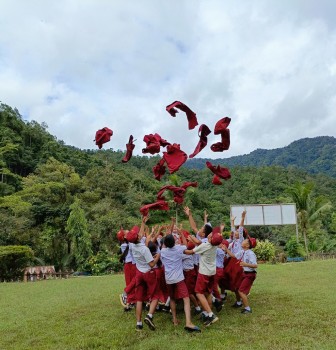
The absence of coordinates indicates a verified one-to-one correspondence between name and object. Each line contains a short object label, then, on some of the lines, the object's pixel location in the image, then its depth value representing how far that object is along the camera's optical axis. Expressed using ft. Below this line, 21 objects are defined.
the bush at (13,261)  64.54
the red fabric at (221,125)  19.12
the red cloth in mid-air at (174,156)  18.80
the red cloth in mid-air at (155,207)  20.38
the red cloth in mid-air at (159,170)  21.41
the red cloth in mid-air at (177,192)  20.53
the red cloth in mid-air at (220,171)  20.58
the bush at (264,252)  76.43
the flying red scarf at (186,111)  18.71
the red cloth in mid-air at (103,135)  20.63
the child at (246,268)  23.06
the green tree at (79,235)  81.71
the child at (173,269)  20.74
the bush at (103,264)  75.47
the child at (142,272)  20.25
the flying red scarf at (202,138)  18.88
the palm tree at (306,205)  93.25
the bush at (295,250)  84.31
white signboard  85.81
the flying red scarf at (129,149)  20.75
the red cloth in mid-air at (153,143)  19.95
